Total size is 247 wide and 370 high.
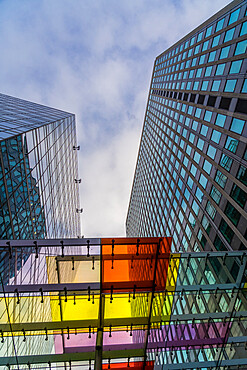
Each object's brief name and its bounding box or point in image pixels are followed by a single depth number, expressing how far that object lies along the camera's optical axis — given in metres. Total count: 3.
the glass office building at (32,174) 17.08
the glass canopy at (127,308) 11.78
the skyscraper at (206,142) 23.38
